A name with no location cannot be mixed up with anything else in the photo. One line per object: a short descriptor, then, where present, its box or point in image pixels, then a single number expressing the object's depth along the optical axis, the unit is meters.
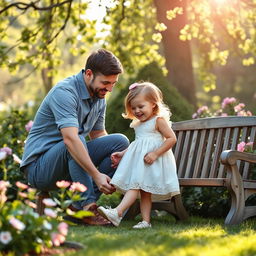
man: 4.98
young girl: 5.11
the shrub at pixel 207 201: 6.64
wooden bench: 5.23
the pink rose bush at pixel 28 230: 3.43
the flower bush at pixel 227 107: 7.89
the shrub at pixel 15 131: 7.96
